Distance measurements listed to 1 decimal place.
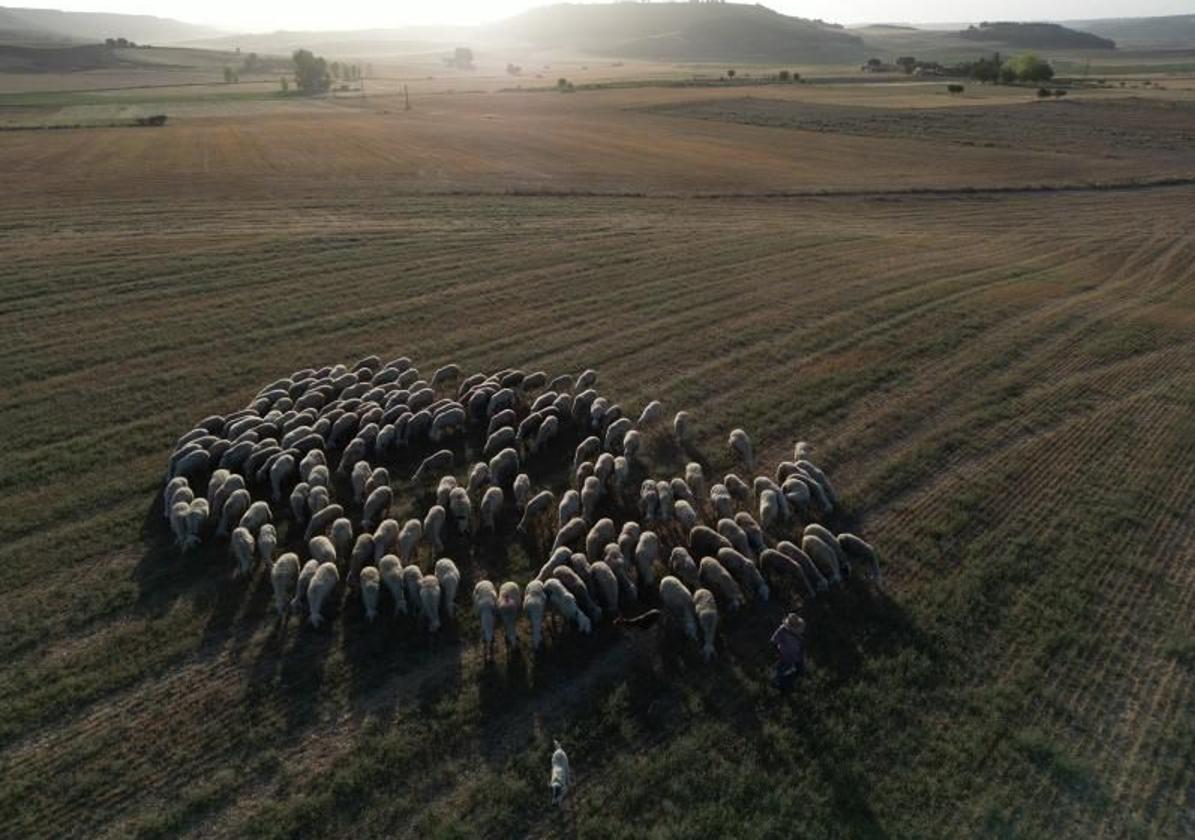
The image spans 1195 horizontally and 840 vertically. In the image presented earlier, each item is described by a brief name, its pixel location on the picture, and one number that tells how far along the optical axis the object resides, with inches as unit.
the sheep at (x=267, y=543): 572.1
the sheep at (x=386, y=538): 569.9
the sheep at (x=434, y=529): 592.1
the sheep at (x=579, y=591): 520.7
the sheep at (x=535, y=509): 616.1
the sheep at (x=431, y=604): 515.8
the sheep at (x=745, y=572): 548.1
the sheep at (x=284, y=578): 532.4
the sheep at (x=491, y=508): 615.8
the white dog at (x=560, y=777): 405.7
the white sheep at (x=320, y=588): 518.9
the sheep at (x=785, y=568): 551.2
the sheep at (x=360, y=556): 558.3
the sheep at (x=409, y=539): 580.2
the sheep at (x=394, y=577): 531.5
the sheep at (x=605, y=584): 529.7
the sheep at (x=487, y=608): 502.0
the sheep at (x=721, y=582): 537.0
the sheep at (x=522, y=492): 643.5
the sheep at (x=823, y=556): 560.4
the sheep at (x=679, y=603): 515.2
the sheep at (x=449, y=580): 531.8
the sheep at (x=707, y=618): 498.3
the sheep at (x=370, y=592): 525.7
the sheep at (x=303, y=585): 534.6
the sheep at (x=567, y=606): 511.5
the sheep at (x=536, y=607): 502.6
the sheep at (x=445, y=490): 629.3
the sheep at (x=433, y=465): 679.7
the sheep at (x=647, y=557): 561.3
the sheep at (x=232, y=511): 606.9
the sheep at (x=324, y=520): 598.9
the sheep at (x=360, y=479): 647.1
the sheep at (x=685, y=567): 554.9
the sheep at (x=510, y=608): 506.6
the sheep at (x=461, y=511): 613.3
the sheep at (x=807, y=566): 553.6
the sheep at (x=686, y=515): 616.1
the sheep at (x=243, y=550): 566.6
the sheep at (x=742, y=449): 702.5
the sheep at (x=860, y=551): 566.3
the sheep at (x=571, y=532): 586.9
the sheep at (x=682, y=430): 746.2
